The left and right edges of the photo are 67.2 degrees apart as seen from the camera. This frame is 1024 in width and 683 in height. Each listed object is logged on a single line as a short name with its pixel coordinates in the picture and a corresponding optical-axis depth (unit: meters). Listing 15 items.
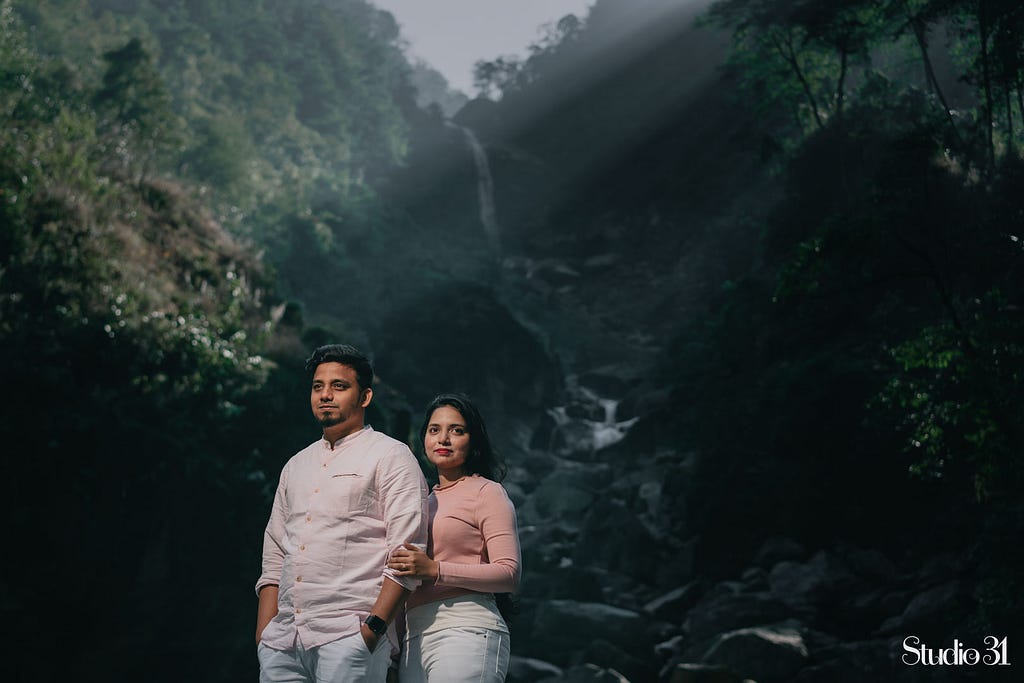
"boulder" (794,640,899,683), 8.98
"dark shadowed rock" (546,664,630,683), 9.92
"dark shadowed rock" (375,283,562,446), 27.95
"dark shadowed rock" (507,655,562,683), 11.17
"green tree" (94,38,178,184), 25.06
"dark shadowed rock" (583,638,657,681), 11.13
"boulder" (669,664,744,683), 9.51
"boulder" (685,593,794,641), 11.80
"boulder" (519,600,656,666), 12.14
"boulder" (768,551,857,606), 12.31
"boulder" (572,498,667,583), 15.63
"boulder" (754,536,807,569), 14.05
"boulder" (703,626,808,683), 9.87
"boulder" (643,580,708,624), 13.50
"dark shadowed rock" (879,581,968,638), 9.62
